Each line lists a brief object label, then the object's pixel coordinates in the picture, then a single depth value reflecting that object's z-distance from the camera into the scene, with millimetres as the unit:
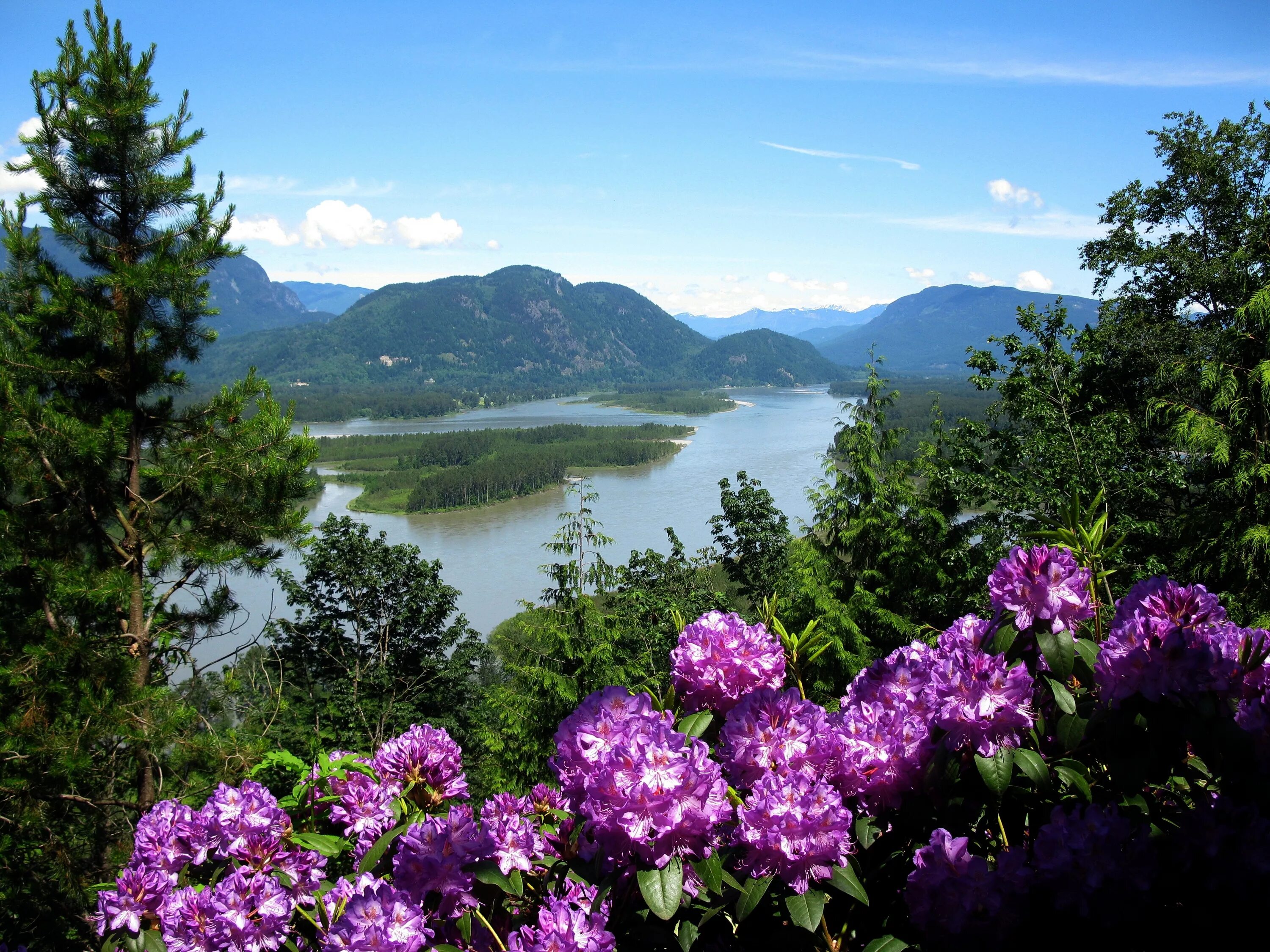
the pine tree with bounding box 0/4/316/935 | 3961
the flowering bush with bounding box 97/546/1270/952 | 871
